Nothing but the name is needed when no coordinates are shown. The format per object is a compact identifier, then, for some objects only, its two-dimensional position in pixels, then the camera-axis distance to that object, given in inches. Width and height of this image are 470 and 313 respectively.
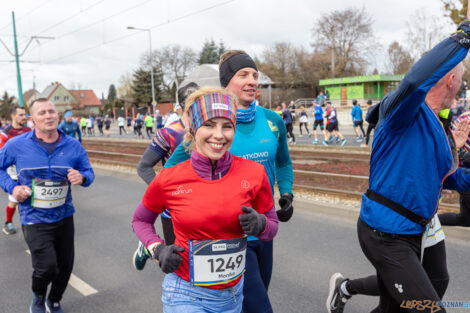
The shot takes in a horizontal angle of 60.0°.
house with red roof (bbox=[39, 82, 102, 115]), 3878.0
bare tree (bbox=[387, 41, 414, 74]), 1870.1
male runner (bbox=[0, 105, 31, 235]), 272.4
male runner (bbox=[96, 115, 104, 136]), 1517.0
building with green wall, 1609.3
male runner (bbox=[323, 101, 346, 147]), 685.0
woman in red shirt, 82.0
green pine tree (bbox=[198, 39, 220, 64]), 2677.2
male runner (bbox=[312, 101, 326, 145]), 757.6
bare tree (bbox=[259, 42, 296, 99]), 2036.2
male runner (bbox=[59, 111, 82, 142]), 447.8
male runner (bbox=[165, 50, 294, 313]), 103.3
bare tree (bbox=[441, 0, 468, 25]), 874.9
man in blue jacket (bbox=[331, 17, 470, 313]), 89.1
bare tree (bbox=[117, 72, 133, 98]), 3669.3
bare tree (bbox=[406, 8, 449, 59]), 1284.7
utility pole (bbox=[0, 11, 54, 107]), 1058.1
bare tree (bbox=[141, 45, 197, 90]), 2719.0
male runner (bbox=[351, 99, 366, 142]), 721.3
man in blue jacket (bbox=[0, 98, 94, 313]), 141.9
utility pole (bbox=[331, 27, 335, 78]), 1972.2
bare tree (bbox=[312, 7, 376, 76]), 2076.8
